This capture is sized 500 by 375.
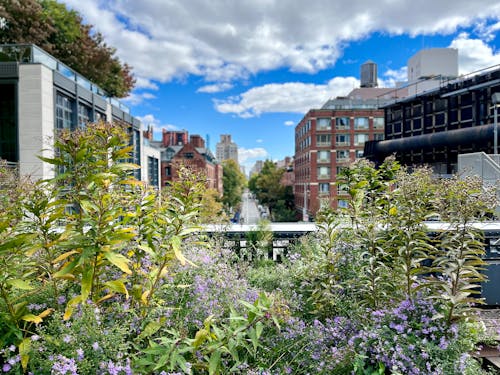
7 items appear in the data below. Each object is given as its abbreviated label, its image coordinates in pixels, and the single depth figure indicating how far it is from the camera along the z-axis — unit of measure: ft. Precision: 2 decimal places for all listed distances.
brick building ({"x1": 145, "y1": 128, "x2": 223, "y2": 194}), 146.27
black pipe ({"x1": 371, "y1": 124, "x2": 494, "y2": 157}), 57.27
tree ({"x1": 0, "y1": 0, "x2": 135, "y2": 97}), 56.44
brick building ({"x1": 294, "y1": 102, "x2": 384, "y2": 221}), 131.95
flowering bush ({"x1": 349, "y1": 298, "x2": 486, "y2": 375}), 6.40
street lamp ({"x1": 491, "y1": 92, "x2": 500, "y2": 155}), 44.70
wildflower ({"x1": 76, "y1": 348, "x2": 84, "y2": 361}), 5.38
